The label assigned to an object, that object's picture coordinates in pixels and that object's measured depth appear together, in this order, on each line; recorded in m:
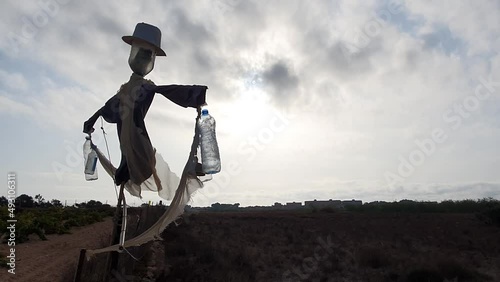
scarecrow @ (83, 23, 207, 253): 2.88
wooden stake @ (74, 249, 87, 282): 2.87
